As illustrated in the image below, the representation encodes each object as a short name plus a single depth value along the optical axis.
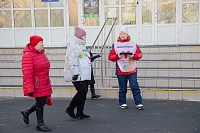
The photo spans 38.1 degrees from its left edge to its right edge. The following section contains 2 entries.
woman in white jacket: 4.77
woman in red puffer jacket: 4.34
